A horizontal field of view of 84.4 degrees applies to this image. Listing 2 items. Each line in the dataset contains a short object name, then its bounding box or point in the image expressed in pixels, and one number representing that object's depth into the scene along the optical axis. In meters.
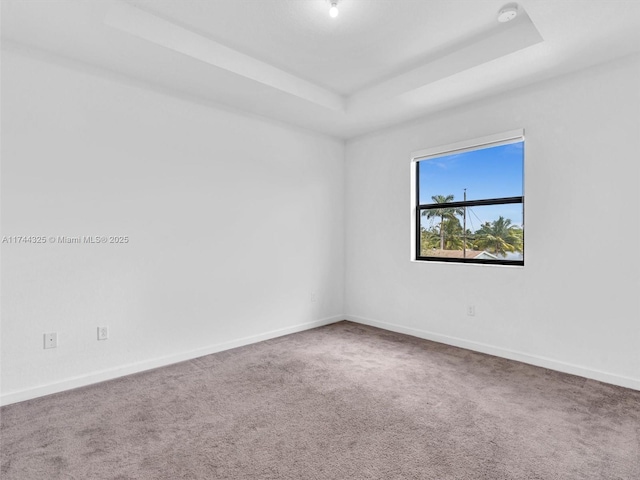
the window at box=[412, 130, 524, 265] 3.46
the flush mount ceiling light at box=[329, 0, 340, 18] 2.36
